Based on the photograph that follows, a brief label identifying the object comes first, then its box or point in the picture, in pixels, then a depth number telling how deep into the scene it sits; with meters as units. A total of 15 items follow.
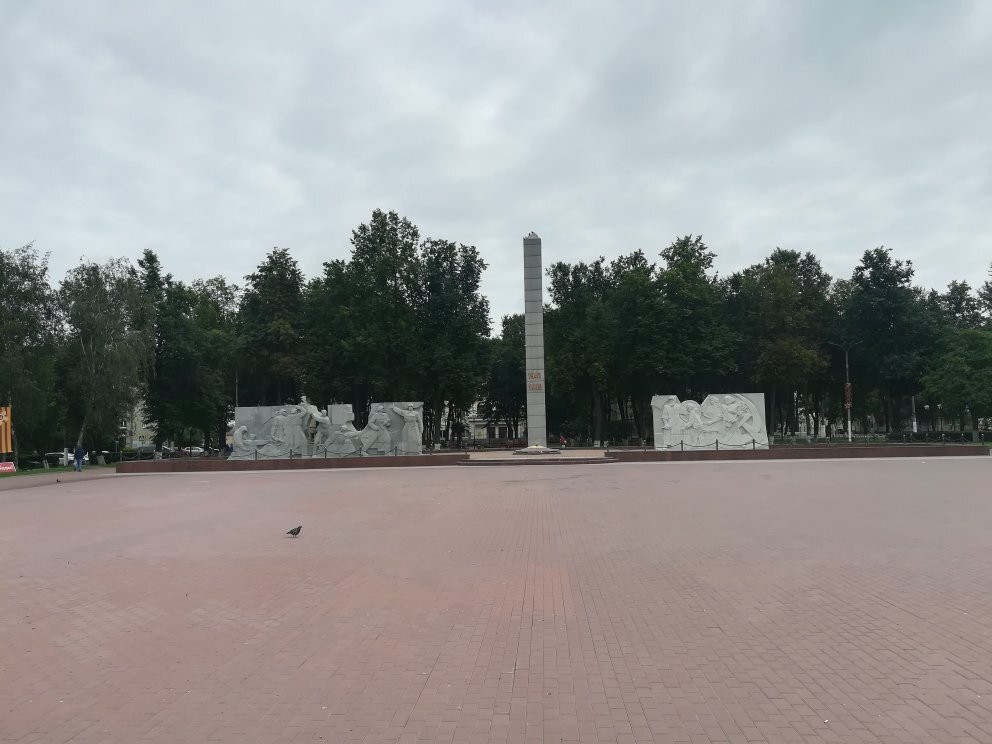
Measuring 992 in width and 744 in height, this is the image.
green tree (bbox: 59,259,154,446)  38.97
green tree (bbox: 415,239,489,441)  45.34
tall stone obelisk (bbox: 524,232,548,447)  36.28
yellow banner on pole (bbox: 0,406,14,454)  28.80
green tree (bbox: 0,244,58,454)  34.91
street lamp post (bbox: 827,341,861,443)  44.09
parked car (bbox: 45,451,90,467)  49.17
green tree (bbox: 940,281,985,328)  56.72
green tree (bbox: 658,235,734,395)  44.50
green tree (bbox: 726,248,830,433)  44.31
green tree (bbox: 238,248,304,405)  47.62
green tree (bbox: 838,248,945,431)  47.88
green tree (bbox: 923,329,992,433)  42.47
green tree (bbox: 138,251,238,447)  45.69
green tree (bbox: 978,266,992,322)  54.25
